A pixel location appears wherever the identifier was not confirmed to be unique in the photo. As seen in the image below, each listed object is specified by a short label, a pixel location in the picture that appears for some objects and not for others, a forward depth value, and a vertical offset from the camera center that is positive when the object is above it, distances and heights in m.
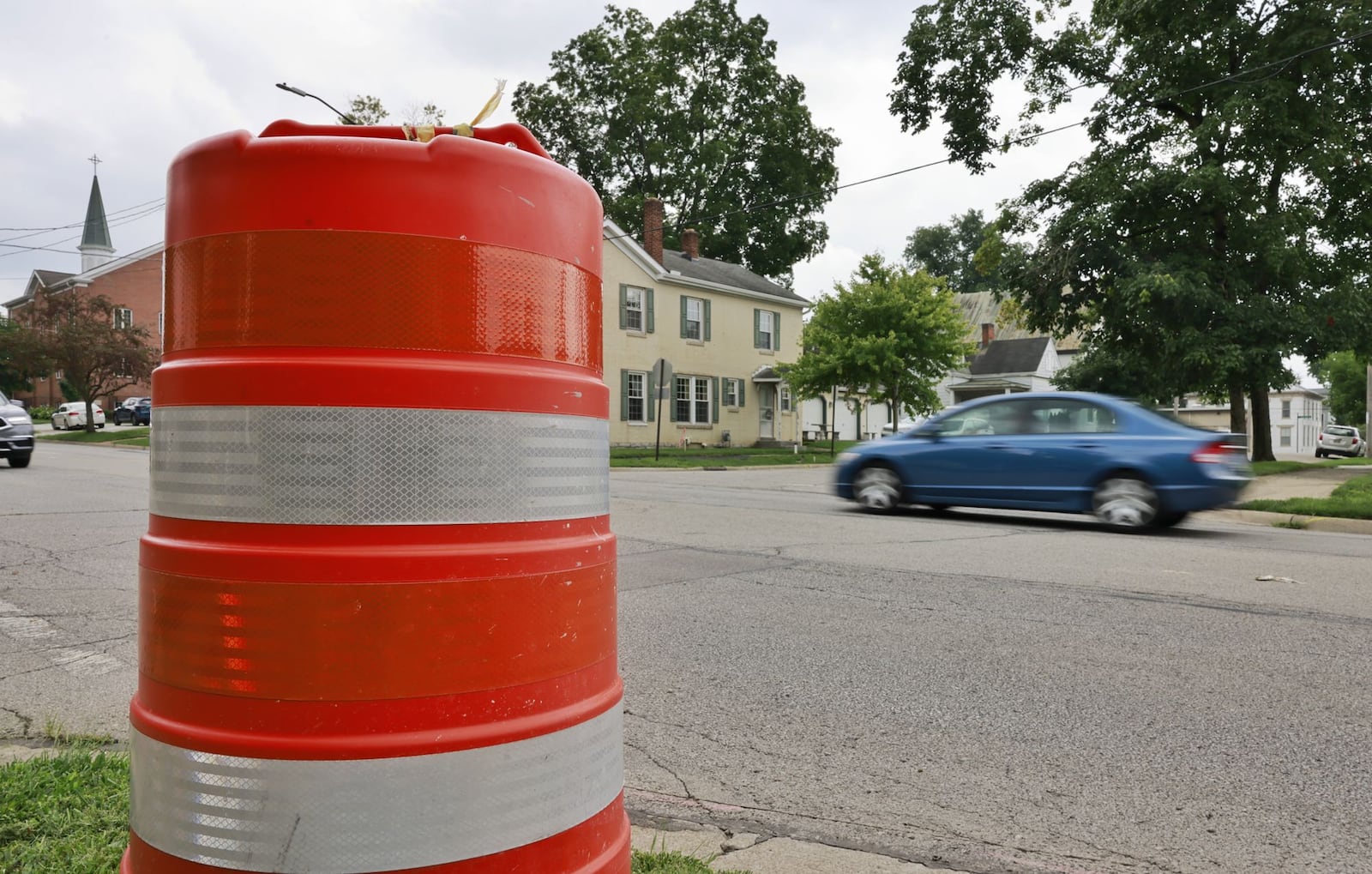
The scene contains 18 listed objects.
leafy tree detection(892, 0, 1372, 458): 22.02 +6.39
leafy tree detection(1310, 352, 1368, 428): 76.00 +4.16
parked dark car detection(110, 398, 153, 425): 48.31 +1.83
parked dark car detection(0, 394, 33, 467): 17.98 +0.25
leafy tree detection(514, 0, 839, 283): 48.91 +16.37
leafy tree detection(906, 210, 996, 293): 87.19 +17.54
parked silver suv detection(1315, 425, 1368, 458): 50.12 -0.10
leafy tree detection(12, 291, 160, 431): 37.25 +4.13
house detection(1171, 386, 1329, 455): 77.88 +1.78
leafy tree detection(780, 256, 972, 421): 33.50 +3.57
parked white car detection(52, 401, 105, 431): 44.31 +1.52
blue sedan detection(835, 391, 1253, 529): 10.34 -0.21
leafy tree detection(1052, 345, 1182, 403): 37.72 +2.67
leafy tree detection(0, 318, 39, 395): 37.94 +4.05
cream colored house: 34.25 +3.93
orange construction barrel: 1.46 -0.12
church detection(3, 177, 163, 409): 54.69 +9.13
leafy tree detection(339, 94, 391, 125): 34.75 +12.08
